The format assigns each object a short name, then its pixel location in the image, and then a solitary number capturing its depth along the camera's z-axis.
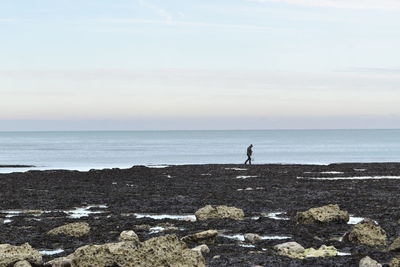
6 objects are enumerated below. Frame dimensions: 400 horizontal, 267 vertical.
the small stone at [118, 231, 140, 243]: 16.73
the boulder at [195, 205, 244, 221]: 21.25
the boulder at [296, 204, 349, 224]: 19.62
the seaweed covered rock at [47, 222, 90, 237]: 17.87
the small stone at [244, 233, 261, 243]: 16.74
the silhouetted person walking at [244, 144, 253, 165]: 54.84
